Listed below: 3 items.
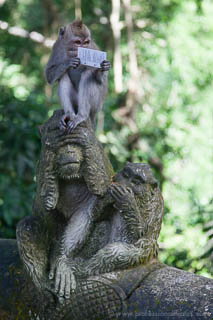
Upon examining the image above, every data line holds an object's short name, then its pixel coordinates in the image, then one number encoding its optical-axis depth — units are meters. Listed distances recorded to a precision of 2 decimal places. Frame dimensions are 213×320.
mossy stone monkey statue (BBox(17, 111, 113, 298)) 9.12
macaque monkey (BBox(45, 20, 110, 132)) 10.25
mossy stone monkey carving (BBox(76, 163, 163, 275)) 8.61
